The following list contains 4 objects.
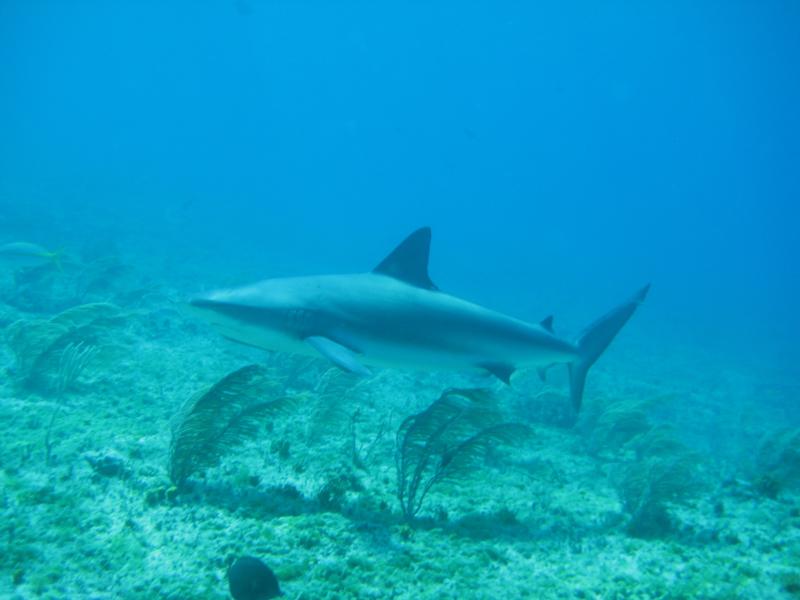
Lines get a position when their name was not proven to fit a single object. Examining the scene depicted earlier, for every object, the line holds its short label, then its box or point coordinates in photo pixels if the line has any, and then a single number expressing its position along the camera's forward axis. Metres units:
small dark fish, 3.31
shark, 4.85
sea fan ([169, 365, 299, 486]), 4.97
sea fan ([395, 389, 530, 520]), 5.20
